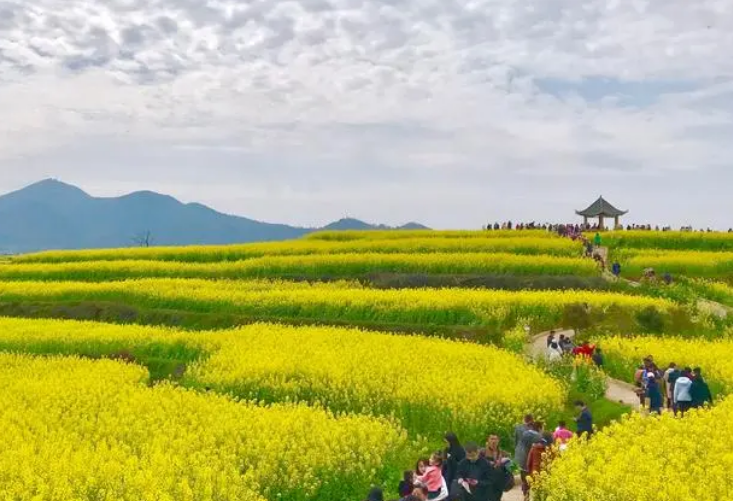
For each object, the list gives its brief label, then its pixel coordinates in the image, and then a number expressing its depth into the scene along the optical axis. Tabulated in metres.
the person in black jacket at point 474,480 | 12.31
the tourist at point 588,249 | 50.22
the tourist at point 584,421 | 16.80
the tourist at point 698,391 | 19.25
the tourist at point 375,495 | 10.92
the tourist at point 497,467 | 12.48
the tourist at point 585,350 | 26.00
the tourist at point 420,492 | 10.80
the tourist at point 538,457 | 14.31
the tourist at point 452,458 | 13.45
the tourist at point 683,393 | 19.42
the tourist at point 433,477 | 12.53
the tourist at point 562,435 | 15.28
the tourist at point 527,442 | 15.29
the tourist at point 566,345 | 27.56
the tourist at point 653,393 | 19.94
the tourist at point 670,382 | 20.33
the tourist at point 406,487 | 11.86
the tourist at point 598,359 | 25.67
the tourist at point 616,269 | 43.84
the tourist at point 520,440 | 15.71
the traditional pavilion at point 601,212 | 66.94
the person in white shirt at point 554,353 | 25.97
